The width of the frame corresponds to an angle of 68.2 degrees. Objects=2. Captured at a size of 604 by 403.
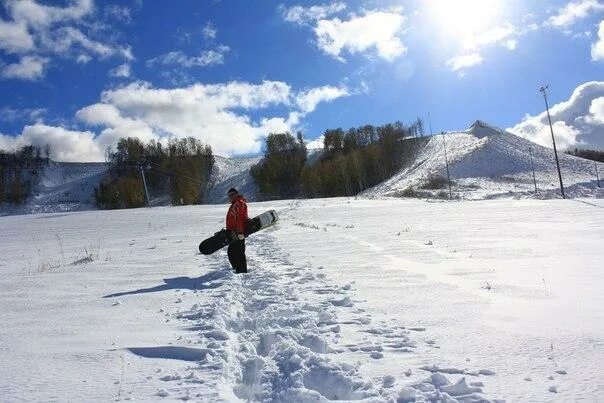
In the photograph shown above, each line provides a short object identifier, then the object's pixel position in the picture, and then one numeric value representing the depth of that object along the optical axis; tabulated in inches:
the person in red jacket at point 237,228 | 393.4
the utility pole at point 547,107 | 1728.2
